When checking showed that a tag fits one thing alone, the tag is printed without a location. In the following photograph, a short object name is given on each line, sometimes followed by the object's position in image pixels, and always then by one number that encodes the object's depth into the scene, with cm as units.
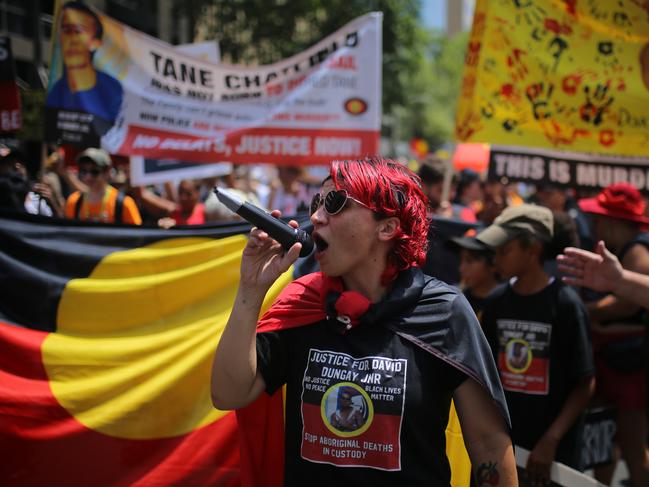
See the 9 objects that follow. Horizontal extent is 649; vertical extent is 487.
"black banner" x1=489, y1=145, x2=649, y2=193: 455
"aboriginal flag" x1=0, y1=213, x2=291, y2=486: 302
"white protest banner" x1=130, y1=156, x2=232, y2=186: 630
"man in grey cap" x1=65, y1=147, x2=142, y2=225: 561
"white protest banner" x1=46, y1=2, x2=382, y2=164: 568
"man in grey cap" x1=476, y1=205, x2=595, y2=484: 325
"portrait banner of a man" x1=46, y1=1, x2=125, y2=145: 560
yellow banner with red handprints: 432
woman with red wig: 202
